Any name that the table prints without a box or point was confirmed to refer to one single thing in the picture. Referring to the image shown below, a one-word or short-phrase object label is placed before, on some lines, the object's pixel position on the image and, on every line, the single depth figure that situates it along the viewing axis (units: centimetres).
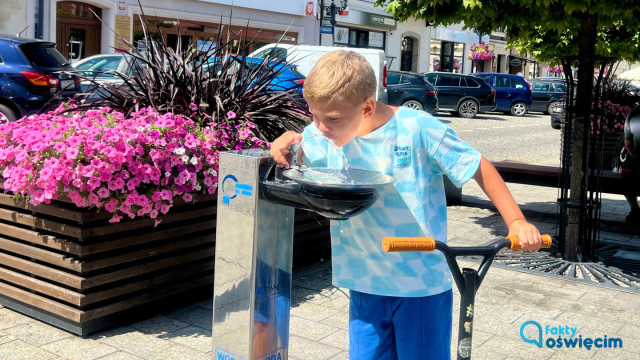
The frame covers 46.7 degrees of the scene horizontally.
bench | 733
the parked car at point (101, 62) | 1418
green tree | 544
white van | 1394
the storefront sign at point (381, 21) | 3391
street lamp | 2952
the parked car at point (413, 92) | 2197
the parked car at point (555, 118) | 2183
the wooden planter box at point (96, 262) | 387
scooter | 203
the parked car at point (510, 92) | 2816
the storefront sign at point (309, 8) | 2911
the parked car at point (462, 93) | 2494
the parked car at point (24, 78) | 1145
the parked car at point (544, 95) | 2986
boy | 222
